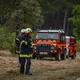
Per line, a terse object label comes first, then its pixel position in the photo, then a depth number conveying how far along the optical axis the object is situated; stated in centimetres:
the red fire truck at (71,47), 3451
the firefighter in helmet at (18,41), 1591
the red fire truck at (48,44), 2970
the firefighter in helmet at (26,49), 1585
